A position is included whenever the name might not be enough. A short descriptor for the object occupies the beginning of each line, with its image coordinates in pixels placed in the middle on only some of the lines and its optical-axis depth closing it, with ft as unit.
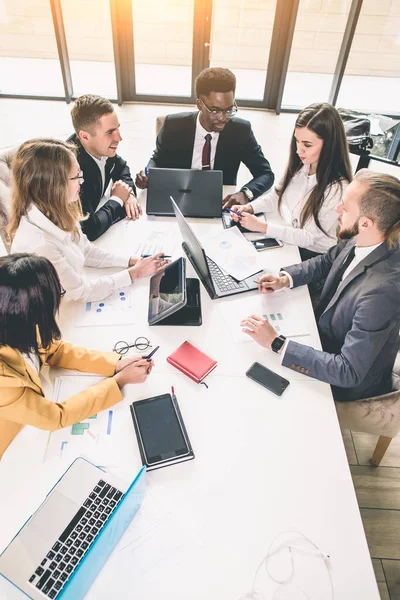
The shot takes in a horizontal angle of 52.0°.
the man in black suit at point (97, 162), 6.98
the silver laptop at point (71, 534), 2.97
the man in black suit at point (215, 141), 7.73
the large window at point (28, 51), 16.22
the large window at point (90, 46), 15.97
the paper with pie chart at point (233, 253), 6.36
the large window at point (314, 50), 15.83
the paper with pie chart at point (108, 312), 5.47
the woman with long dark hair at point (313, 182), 6.61
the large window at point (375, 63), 15.94
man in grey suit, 4.75
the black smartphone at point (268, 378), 4.74
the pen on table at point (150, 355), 4.71
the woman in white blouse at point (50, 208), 5.27
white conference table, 3.38
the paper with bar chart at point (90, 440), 4.06
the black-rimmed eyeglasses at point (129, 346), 5.11
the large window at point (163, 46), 16.10
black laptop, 7.34
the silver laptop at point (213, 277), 5.61
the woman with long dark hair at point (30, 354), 3.70
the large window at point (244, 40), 16.02
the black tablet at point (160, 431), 4.06
